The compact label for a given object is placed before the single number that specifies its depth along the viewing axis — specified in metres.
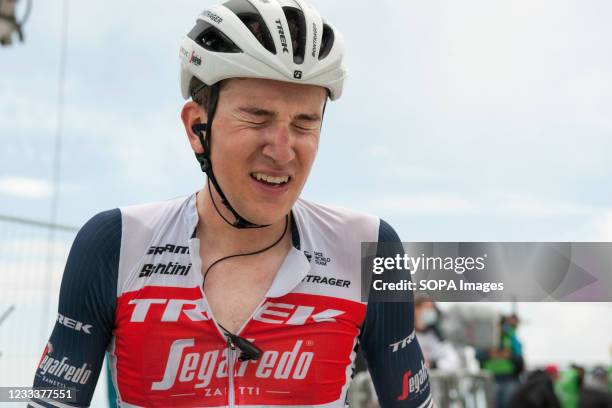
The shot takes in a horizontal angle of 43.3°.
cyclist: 3.20
